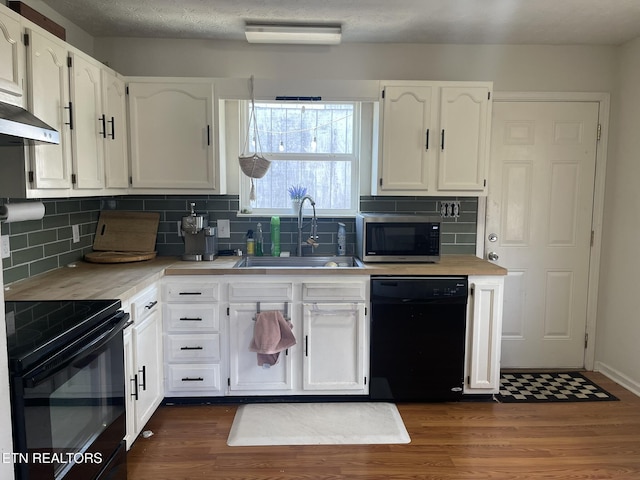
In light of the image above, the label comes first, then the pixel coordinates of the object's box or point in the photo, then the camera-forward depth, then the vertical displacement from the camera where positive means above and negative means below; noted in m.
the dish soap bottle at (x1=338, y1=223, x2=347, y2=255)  3.22 -0.29
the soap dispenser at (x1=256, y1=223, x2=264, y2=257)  3.24 -0.33
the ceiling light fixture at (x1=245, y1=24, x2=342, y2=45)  2.83 +1.06
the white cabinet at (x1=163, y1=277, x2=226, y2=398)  2.73 -0.88
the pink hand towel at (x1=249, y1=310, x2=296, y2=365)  2.67 -0.84
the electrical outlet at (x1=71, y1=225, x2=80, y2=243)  2.84 -0.24
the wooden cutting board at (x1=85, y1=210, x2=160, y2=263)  3.08 -0.26
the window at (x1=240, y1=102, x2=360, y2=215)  3.32 +0.33
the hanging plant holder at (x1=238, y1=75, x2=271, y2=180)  2.84 +0.21
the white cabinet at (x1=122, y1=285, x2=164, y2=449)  2.20 -0.88
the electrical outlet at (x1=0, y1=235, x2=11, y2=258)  2.19 -0.26
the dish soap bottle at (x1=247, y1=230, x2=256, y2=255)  3.24 -0.34
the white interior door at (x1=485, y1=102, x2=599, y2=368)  3.26 -0.16
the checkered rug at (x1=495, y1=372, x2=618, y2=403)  2.97 -1.30
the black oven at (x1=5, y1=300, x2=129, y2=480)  1.31 -0.67
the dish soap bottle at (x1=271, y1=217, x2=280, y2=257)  3.23 -0.27
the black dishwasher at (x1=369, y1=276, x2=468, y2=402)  2.76 -0.86
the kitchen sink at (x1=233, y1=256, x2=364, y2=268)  3.16 -0.45
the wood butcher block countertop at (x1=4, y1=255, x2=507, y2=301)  2.09 -0.44
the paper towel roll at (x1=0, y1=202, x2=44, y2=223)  1.70 -0.07
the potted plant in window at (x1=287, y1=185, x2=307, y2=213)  3.30 +0.02
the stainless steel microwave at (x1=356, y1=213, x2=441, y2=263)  2.90 -0.26
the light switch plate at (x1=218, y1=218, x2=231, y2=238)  3.29 -0.23
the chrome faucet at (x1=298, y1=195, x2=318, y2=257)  3.15 -0.21
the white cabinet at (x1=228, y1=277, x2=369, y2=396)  2.75 -0.87
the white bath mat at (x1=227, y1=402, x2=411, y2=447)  2.46 -1.32
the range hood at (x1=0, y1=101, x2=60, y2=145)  1.41 +0.23
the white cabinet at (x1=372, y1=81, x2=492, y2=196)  2.95 +0.42
